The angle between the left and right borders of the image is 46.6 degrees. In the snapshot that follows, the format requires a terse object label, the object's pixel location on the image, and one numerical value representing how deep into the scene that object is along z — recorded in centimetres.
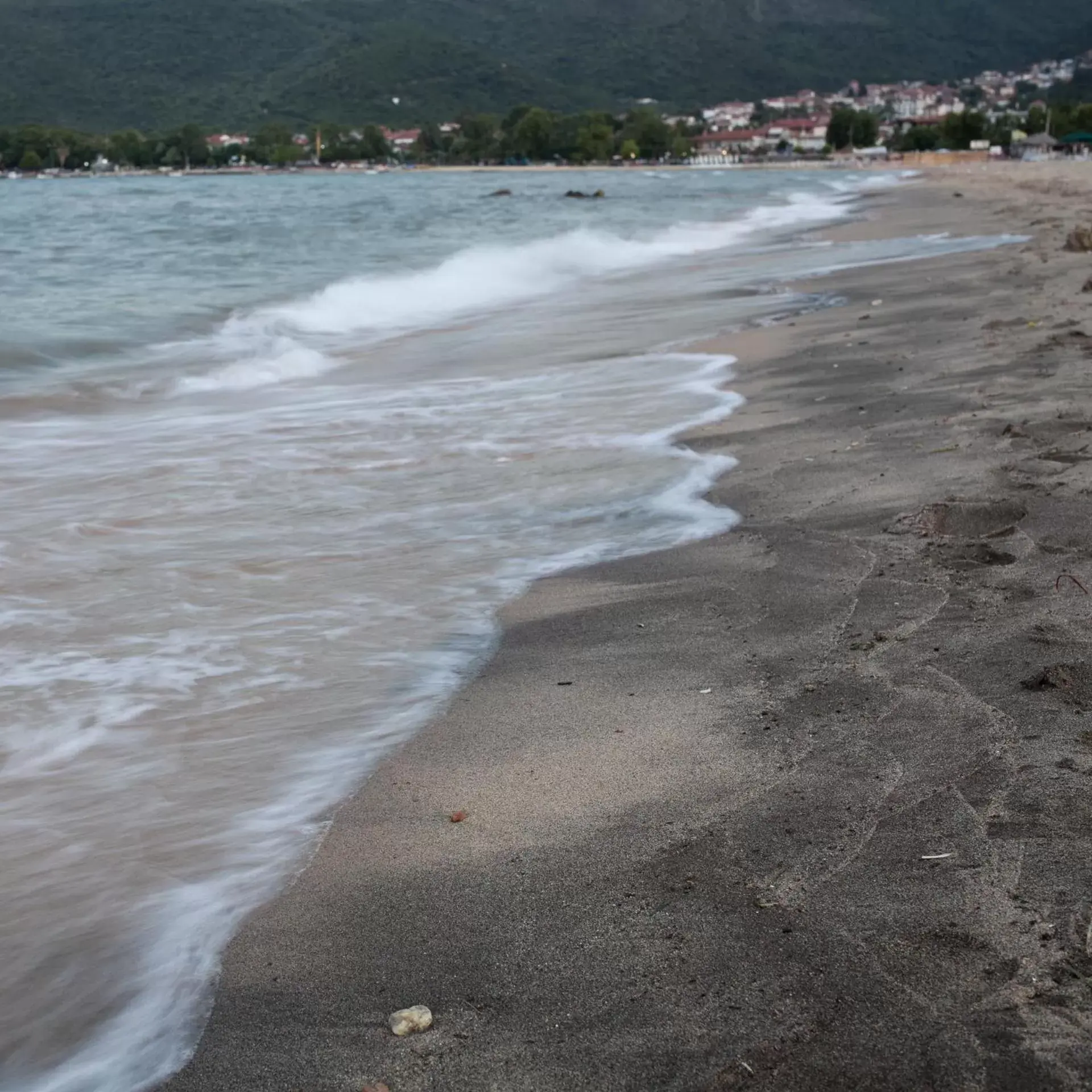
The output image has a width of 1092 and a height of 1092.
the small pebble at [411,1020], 203
